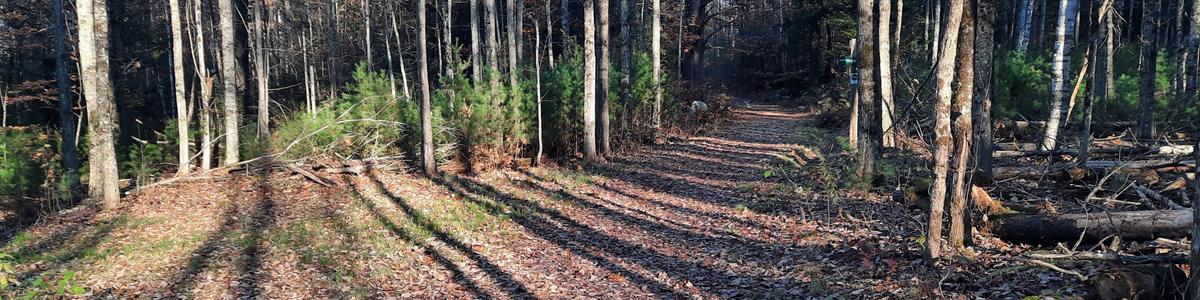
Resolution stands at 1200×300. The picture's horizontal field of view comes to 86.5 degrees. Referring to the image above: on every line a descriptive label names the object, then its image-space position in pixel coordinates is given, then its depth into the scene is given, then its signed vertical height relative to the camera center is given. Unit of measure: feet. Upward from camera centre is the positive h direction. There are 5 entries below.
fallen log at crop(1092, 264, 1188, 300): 14.43 -4.22
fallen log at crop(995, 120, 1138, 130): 44.55 -1.87
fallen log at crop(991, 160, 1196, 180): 25.85 -2.95
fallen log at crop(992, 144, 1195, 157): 29.12 -2.64
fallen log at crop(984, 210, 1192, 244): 18.28 -3.90
